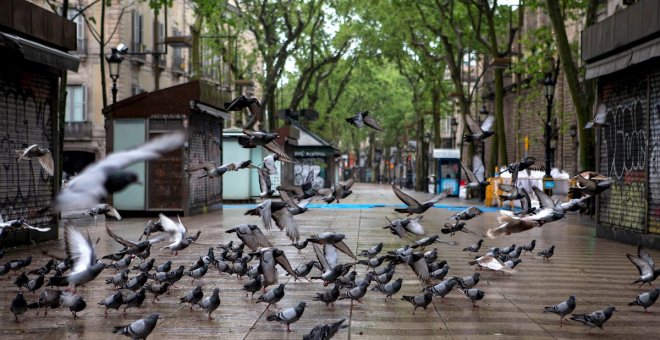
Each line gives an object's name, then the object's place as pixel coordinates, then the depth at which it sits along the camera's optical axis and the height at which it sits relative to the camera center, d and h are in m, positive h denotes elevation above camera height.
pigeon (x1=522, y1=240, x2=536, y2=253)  14.06 -1.39
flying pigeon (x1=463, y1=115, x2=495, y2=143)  11.66 +0.46
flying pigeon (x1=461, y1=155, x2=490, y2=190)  11.48 -0.18
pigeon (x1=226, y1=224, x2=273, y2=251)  10.83 -0.93
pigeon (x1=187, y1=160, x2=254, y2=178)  11.01 -0.07
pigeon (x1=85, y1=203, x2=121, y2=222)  13.91 -0.76
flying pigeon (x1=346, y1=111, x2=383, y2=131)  12.88 +0.61
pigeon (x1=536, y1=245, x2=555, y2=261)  14.00 -1.45
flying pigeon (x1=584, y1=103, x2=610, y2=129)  12.86 +0.69
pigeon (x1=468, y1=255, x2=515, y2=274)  12.10 -1.41
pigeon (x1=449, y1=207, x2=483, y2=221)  12.04 -0.73
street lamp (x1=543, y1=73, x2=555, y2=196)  30.91 +2.23
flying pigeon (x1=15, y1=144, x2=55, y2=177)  11.81 +0.10
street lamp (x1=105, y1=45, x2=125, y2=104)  26.58 +3.08
